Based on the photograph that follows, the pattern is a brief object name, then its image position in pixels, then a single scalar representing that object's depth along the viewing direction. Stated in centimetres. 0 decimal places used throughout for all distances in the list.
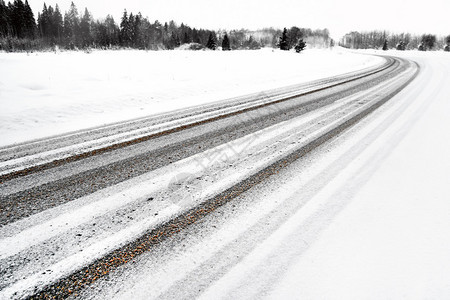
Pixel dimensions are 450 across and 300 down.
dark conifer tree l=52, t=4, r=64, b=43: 8075
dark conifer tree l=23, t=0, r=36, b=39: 6304
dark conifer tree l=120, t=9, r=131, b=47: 7260
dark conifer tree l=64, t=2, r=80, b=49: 8255
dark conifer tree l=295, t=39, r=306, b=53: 4553
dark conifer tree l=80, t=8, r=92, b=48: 8342
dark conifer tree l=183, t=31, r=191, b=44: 8750
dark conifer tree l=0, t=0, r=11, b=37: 5919
